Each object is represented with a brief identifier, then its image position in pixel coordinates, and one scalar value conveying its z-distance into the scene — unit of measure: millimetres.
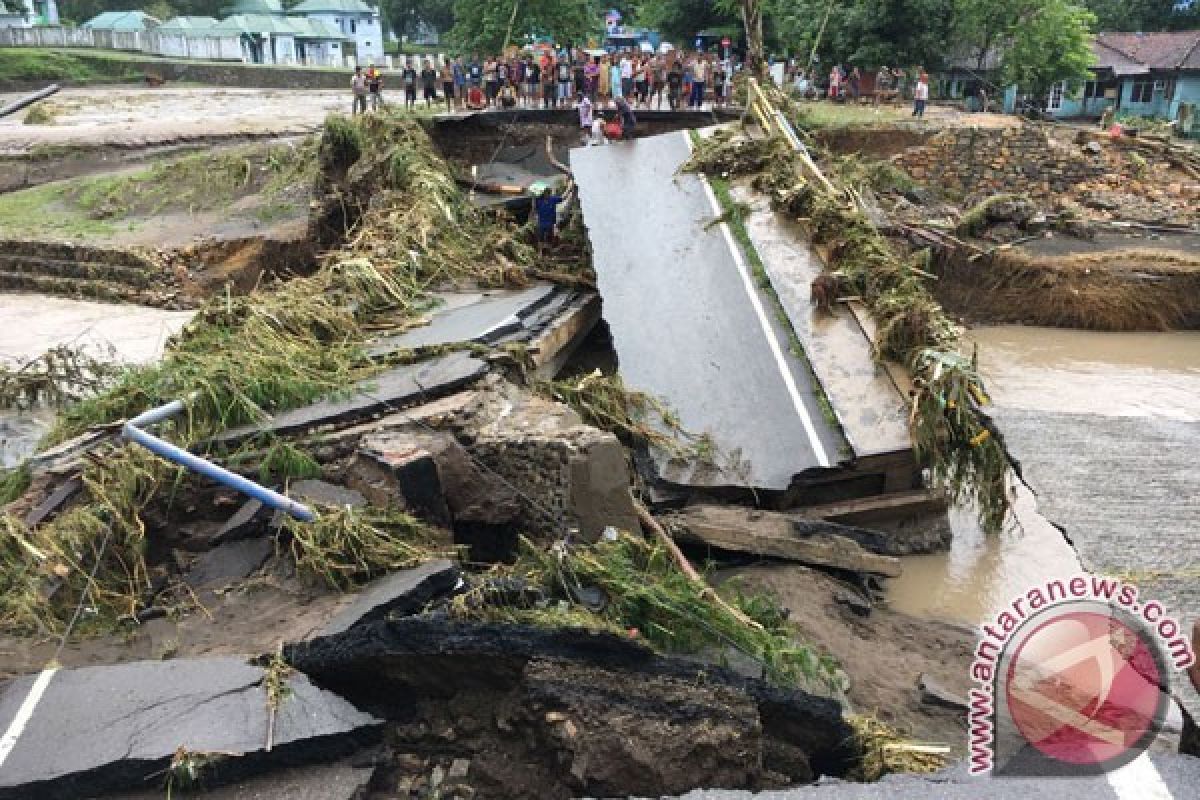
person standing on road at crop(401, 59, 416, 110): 17828
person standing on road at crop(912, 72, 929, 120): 20141
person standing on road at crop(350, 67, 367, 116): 18969
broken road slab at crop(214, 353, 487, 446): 5734
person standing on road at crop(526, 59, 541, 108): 16828
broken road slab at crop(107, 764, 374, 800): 3551
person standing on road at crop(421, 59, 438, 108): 17312
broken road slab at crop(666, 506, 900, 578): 6242
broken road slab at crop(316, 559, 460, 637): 4262
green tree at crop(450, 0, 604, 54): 24719
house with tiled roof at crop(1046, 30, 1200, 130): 30547
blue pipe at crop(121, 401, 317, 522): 4902
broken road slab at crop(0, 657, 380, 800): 3539
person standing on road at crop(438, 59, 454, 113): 16781
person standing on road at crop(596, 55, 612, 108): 17234
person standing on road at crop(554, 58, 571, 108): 16719
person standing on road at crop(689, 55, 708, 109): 16625
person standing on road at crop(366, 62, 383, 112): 18969
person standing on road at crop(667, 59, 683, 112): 16891
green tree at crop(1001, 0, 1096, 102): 23141
